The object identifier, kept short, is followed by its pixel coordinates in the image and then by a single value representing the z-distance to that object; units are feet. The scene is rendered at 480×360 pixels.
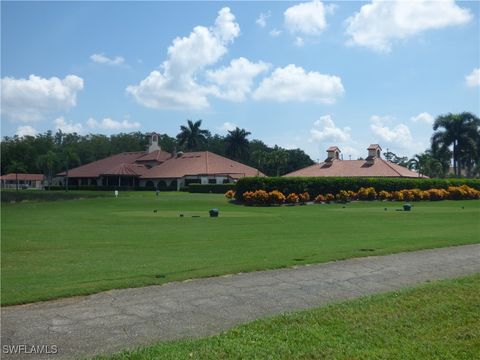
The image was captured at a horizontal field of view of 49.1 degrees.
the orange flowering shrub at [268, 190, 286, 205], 152.25
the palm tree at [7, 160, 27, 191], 412.59
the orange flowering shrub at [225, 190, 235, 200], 170.17
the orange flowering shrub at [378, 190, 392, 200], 170.50
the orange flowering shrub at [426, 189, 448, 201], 176.00
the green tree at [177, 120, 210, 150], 378.12
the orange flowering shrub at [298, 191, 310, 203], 158.92
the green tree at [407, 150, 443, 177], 277.03
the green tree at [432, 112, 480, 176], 254.06
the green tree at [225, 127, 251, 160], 389.50
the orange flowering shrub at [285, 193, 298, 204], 155.53
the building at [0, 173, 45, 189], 448.74
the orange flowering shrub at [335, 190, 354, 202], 164.86
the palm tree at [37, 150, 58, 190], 372.03
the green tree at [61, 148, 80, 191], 361.65
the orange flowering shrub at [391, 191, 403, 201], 170.50
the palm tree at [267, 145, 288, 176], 347.36
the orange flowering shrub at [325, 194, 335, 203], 163.02
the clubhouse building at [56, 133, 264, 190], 297.74
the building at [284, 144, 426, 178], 235.07
